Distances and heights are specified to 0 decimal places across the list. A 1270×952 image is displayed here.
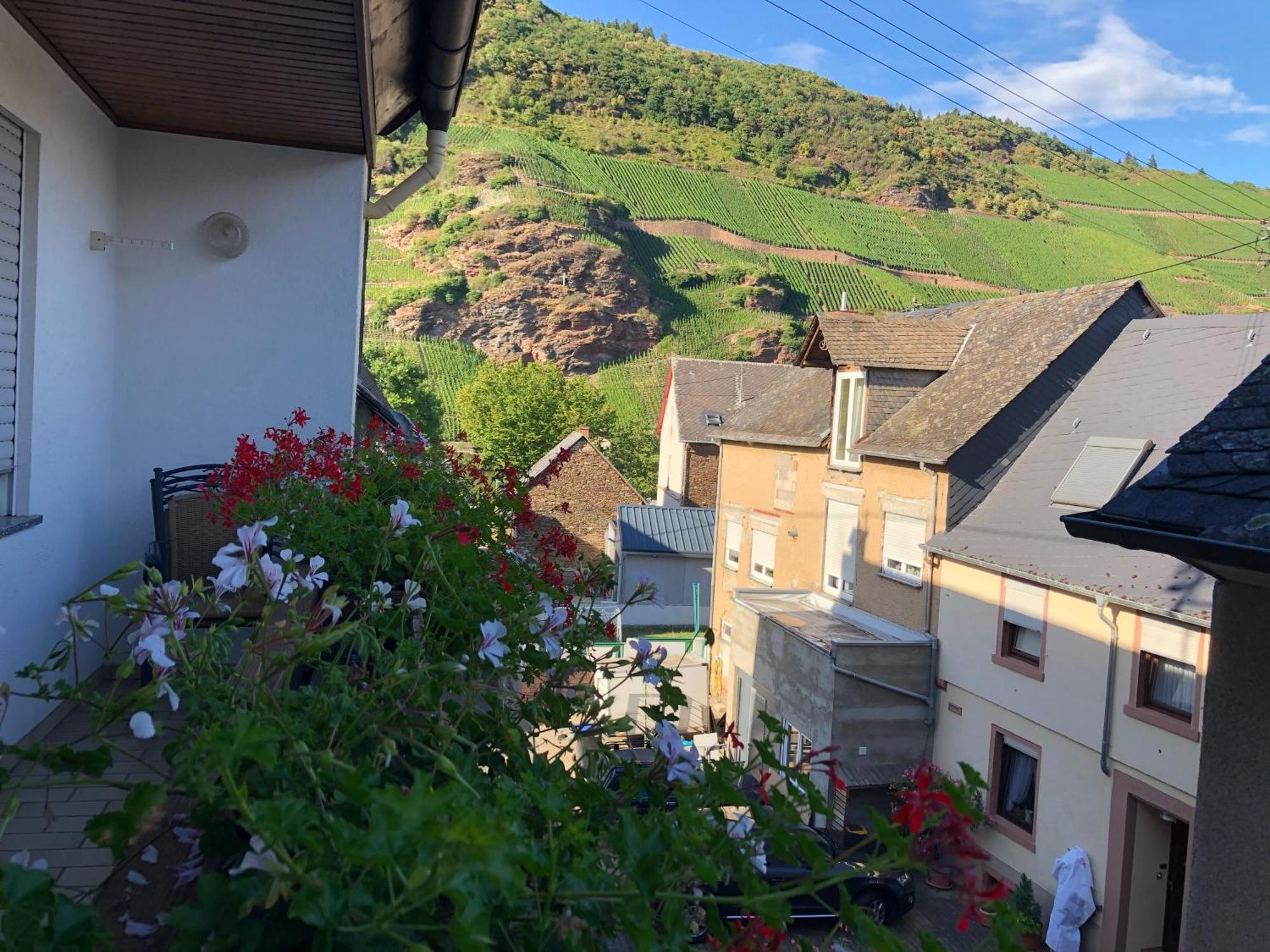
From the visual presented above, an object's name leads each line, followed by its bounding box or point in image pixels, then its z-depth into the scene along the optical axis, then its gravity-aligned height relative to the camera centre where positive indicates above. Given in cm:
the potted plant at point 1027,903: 1075 -463
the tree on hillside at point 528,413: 4516 +46
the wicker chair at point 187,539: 436 -57
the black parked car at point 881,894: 924 -453
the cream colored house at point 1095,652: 998 -203
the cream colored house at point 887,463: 1348 -25
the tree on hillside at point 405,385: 5294 +158
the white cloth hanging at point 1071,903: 1040 -439
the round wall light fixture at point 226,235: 550 +88
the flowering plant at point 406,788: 90 -41
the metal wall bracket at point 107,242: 493 +76
